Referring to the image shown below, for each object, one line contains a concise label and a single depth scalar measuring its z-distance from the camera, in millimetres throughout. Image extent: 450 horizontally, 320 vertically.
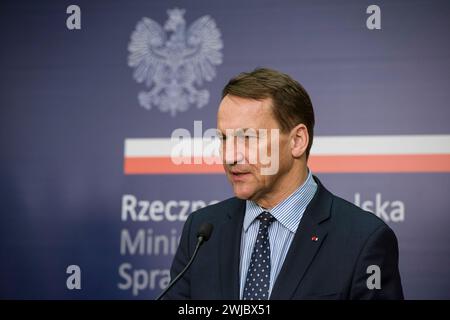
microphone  4004
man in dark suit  4037
